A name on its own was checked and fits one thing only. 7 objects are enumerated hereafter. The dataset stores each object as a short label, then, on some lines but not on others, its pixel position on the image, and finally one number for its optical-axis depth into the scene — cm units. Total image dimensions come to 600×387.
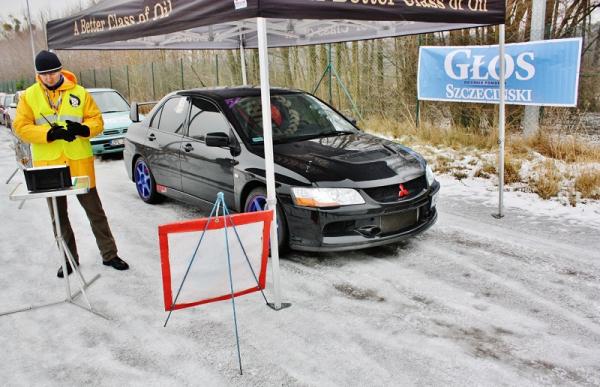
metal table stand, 377
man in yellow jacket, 427
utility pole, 894
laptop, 377
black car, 470
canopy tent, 374
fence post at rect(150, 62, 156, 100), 2378
